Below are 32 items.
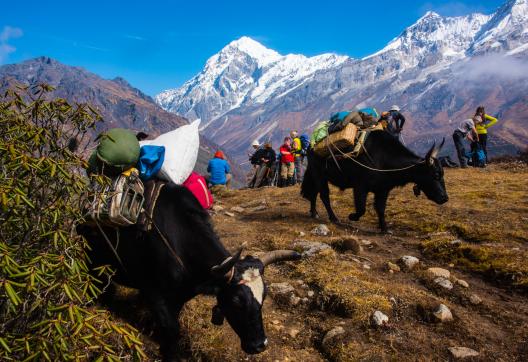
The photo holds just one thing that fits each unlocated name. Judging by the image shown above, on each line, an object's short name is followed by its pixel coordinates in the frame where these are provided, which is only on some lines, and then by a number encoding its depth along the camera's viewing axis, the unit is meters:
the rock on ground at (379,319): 4.34
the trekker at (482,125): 16.66
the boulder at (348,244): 6.80
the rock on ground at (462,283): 5.35
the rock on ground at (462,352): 3.86
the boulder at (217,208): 11.80
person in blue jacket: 16.38
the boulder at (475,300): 4.90
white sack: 4.39
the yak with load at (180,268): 3.58
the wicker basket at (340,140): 8.70
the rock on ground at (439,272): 5.60
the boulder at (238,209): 11.84
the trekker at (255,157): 19.38
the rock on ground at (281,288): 5.20
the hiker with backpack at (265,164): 19.33
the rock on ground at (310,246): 6.41
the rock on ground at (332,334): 4.18
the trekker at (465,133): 16.75
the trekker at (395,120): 14.60
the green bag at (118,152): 3.86
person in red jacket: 17.95
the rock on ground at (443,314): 4.43
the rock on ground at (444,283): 5.29
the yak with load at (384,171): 8.34
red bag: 4.70
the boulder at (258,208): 11.70
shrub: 2.09
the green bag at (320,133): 9.65
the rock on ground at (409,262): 6.11
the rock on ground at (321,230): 8.13
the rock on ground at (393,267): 6.11
